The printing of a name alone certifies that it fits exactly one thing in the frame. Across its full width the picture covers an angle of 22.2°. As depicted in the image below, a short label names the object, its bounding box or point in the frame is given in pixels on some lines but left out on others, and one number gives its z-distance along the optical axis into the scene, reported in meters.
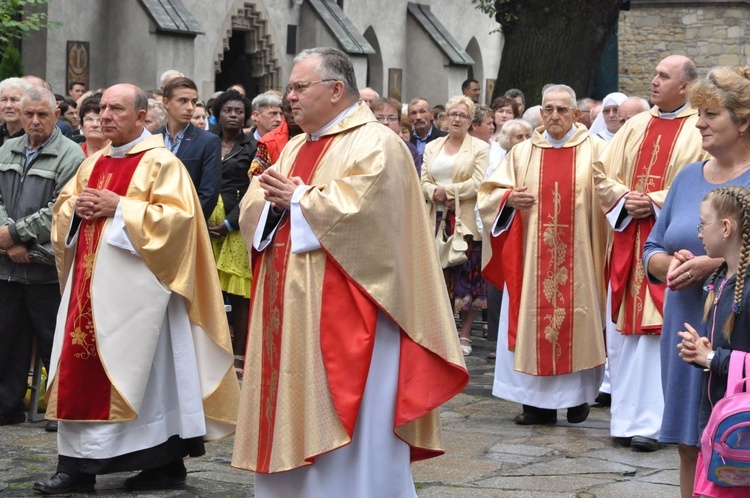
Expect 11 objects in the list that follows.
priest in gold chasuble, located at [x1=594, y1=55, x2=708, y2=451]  10.33
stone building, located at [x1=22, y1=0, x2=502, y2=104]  29.97
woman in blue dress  6.89
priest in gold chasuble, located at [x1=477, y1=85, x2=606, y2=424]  11.33
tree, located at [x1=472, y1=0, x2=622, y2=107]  28.31
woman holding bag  14.92
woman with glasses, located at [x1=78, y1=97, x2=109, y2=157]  11.74
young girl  6.34
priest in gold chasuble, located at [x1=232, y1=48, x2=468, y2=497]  7.34
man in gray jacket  10.66
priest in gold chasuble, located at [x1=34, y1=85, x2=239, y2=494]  8.78
